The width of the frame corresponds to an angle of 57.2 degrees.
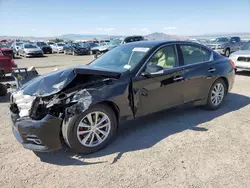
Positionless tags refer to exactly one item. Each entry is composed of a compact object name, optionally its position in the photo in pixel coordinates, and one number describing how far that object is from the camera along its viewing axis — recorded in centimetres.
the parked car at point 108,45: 2449
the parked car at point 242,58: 959
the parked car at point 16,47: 2883
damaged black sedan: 315
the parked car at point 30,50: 2445
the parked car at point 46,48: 2958
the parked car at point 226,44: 1888
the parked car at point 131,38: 2074
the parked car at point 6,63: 988
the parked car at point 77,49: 2686
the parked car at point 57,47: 3173
